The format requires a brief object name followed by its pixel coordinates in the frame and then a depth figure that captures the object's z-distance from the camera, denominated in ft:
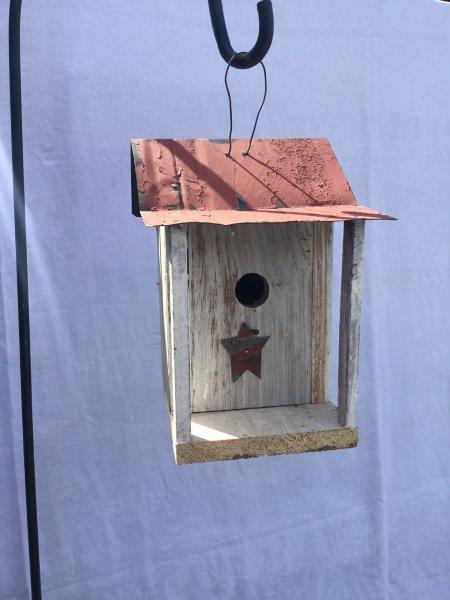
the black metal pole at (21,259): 2.89
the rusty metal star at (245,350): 3.01
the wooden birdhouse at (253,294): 2.69
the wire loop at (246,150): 2.93
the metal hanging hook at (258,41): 2.19
